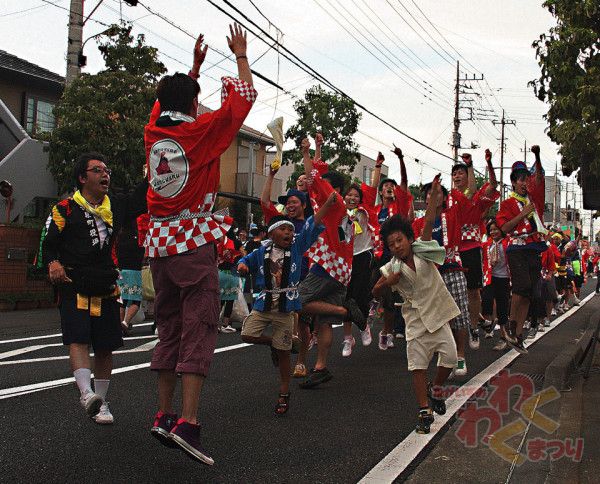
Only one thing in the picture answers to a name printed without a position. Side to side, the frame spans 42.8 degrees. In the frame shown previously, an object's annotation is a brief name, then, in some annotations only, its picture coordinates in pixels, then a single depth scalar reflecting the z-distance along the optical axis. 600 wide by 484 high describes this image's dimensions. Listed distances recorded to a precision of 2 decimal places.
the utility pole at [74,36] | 16.42
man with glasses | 4.65
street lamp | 16.81
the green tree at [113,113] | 17.38
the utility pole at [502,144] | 55.77
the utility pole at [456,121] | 38.64
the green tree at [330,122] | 31.06
